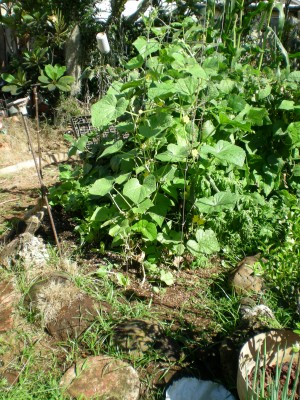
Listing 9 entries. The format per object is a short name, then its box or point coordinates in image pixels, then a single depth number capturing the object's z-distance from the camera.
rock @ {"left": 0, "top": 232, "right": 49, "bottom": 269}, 3.09
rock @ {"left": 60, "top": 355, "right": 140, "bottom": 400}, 2.25
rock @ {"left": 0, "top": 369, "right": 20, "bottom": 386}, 2.37
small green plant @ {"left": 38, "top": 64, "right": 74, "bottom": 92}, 6.93
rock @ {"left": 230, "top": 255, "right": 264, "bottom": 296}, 2.84
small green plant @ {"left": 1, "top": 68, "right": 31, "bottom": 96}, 7.13
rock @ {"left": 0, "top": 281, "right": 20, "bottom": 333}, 2.71
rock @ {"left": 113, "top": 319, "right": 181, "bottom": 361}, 2.44
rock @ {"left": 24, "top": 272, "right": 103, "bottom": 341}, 2.66
